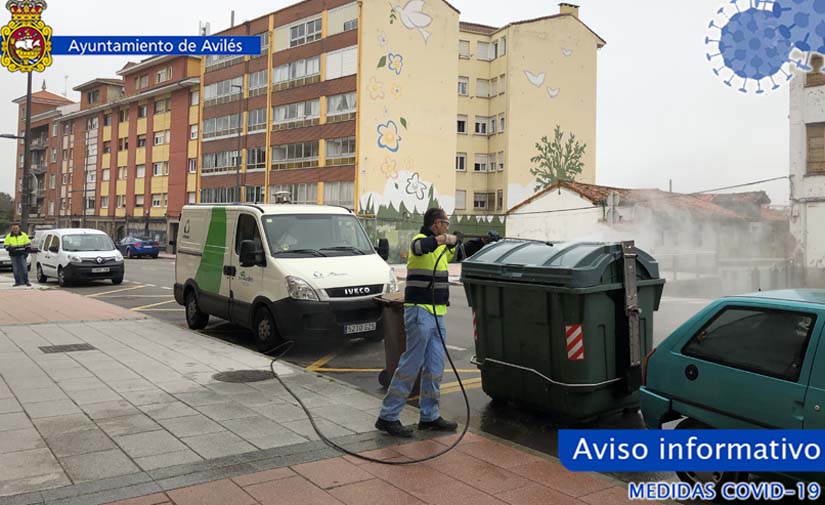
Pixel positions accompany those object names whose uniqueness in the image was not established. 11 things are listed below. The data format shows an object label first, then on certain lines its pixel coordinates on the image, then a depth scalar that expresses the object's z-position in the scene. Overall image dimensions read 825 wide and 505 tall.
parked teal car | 3.75
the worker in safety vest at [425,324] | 5.29
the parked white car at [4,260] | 26.03
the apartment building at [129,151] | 55.75
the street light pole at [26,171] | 20.47
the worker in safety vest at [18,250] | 17.53
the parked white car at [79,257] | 19.33
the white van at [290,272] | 8.89
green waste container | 5.52
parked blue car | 42.19
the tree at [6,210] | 87.19
